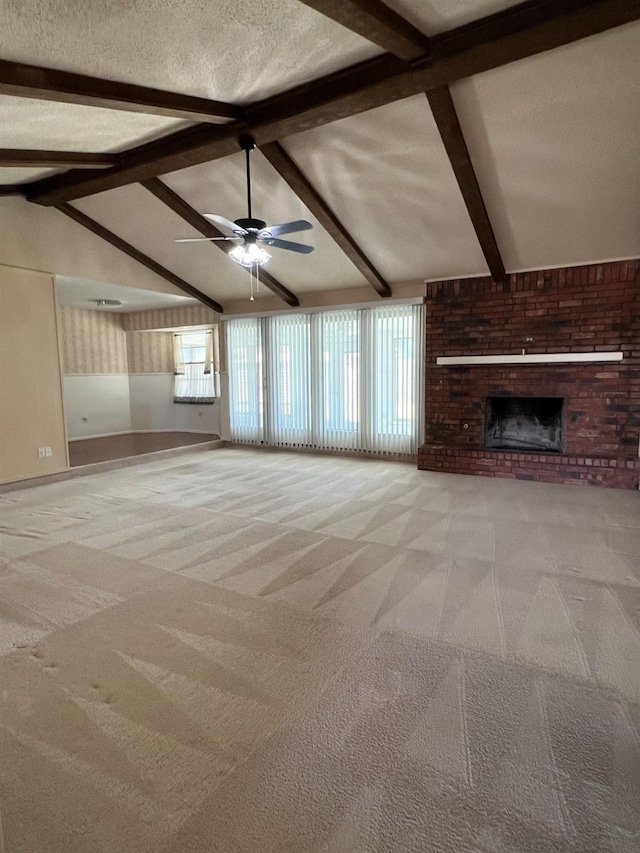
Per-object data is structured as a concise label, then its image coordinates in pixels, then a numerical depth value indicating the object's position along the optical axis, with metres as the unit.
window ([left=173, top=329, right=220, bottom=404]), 9.73
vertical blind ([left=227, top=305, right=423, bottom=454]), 6.95
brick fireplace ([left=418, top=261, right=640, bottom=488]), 5.40
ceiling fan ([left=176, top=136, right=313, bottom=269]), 3.99
